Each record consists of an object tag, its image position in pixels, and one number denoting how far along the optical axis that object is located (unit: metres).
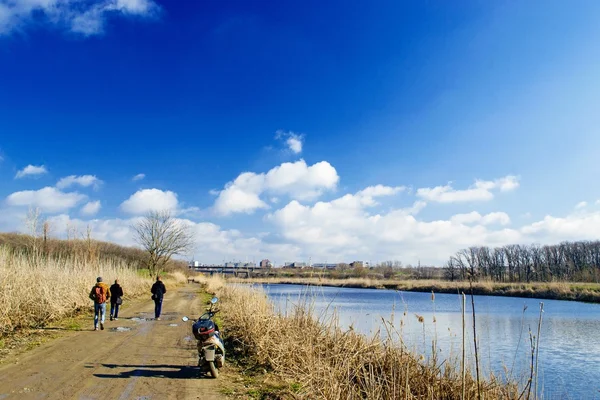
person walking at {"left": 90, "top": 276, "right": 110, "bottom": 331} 12.66
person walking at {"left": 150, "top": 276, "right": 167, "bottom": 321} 15.53
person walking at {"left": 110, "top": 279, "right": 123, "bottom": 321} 15.23
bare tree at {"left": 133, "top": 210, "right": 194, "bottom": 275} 47.19
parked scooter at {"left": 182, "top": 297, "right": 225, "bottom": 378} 7.17
